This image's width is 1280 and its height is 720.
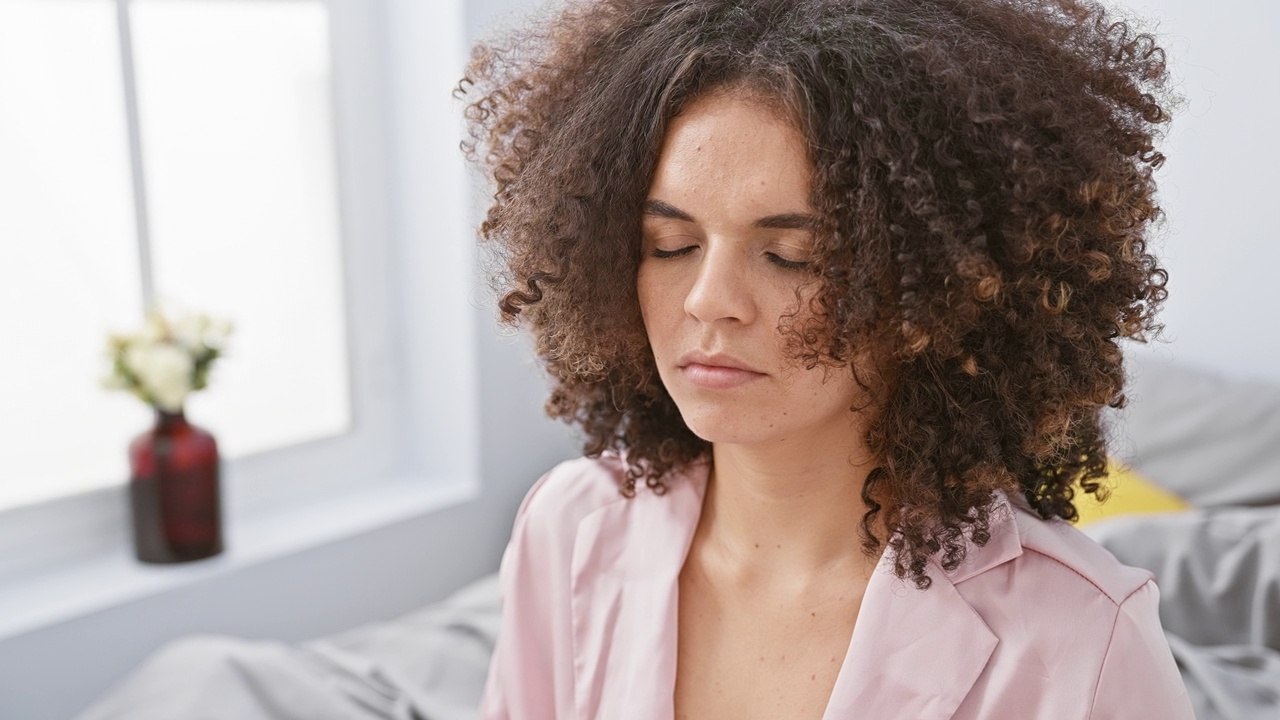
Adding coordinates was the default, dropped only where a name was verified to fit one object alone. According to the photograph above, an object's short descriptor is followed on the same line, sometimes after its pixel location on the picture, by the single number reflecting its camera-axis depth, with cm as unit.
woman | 83
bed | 146
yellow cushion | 192
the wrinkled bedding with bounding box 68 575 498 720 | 142
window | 203
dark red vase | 201
